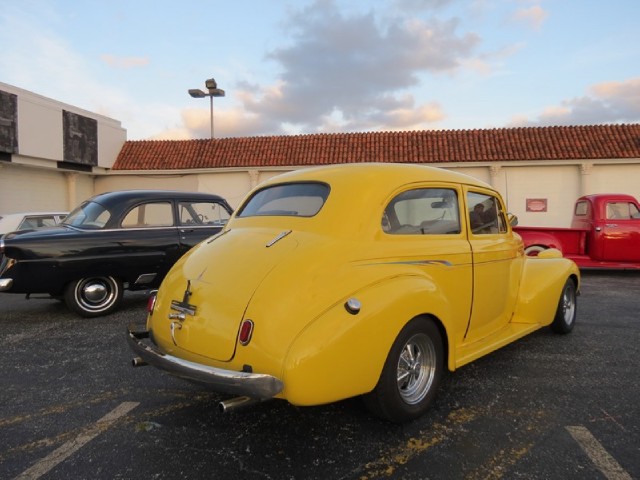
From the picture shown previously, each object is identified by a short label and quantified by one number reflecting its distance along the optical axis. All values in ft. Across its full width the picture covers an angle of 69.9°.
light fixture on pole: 66.90
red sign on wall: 55.06
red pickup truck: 31.65
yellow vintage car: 8.43
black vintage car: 18.86
